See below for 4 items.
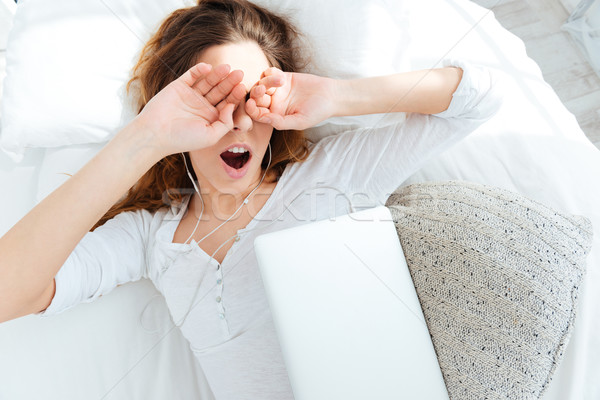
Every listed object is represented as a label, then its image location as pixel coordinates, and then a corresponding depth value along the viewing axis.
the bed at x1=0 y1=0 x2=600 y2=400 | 0.88
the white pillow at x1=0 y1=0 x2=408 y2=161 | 0.89
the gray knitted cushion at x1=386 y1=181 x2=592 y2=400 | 0.64
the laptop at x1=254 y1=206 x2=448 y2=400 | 0.62
